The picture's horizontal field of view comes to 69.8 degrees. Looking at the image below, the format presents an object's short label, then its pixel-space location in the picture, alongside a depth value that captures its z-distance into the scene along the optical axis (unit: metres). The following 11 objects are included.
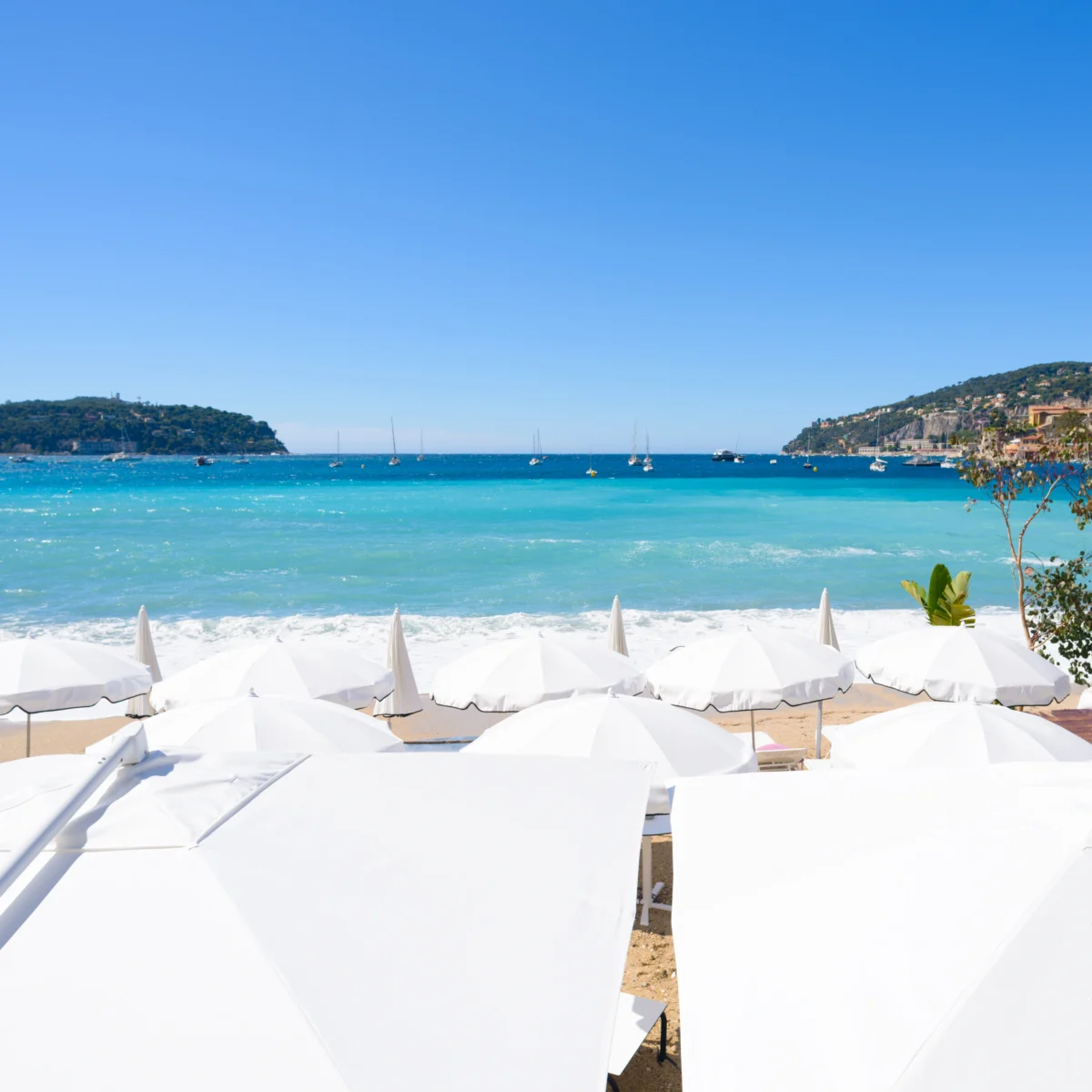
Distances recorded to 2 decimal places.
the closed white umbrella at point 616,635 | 10.10
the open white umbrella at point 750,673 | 6.52
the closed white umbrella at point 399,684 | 8.91
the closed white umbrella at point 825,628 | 10.23
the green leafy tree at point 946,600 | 10.48
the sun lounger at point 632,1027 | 3.39
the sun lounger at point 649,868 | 4.80
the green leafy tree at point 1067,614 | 8.78
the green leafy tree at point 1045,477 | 9.12
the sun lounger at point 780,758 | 7.42
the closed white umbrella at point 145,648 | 9.34
